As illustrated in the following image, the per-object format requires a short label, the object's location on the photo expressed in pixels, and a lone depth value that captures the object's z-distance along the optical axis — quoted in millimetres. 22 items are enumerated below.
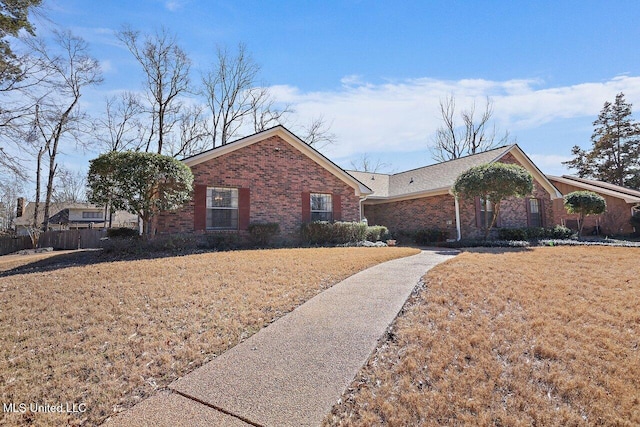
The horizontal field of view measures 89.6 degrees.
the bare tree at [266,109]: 27781
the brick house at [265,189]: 12400
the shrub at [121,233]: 12642
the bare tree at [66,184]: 24552
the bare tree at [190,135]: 26633
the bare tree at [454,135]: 30547
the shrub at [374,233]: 15017
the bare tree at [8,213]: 15098
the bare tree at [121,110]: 25422
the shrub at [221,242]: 11664
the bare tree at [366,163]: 37531
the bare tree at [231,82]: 26797
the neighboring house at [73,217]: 36312
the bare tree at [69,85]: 20891
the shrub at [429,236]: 15688
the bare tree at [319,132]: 28500
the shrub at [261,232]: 12711
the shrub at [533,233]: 15102
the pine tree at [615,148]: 31516
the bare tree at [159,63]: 22469
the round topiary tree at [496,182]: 12750
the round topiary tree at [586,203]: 15695
